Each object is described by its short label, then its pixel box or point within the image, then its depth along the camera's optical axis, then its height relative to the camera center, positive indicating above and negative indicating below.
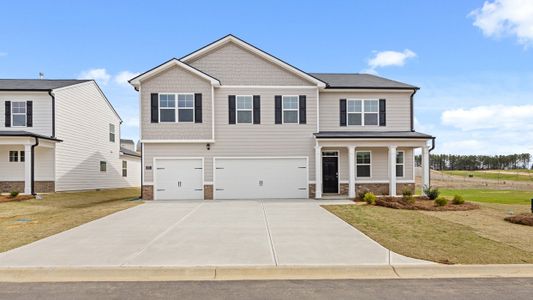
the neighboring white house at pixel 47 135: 22.25 +1.32
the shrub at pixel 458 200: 16.03 -1.89
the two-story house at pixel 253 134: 19.70 +1.19
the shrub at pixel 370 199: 17.11 -1.95
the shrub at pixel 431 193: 18.04 -1.80
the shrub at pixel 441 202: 15.64 -1.91
